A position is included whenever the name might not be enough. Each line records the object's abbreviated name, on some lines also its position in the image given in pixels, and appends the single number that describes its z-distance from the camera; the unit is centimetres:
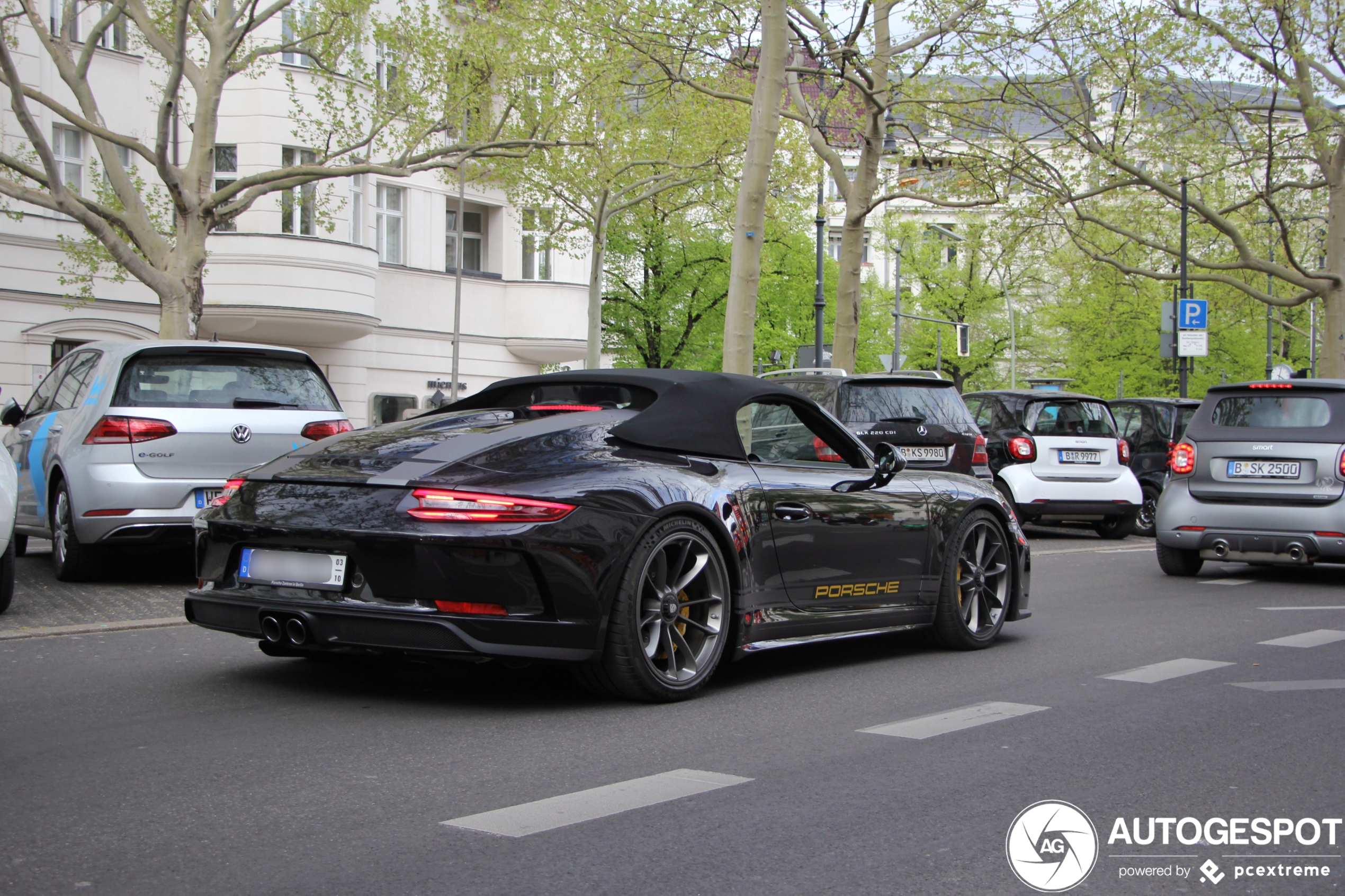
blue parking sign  3017
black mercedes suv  1481
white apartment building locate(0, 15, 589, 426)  2694
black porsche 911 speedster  537
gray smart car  1173
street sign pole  3216
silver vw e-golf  985
